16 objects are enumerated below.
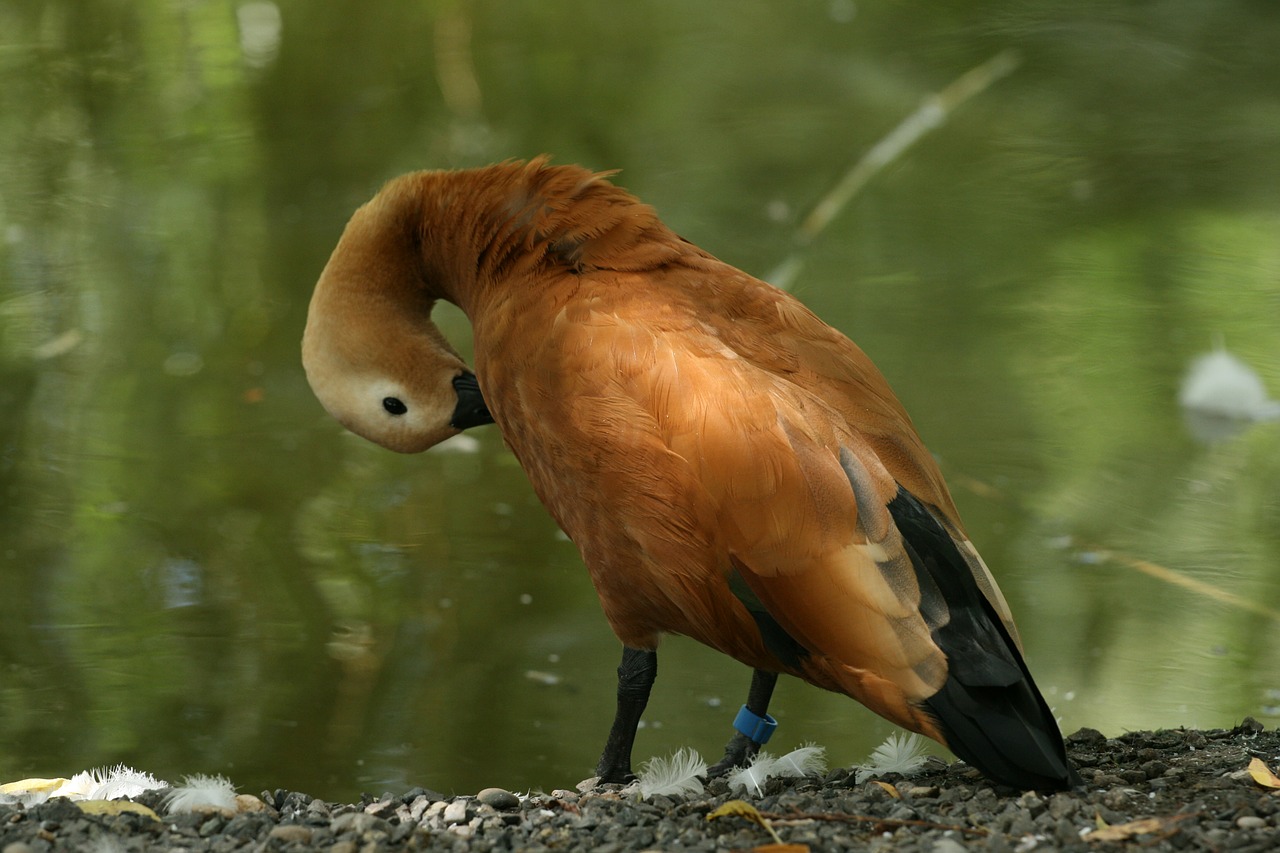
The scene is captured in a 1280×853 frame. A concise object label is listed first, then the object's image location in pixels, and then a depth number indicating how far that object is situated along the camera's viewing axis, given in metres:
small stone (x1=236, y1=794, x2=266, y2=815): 4.04
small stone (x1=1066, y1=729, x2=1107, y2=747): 4.65
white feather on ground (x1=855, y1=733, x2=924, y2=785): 4.41
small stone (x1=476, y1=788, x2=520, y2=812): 4.15
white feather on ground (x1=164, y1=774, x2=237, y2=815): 4.00
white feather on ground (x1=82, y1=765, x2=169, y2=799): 4.27
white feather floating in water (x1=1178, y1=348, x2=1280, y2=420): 8.57
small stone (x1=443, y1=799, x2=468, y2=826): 3.90
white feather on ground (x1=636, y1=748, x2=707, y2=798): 4.20
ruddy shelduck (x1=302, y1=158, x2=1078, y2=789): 3.97
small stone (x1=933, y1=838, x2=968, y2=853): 3.28
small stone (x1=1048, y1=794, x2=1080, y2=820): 3.59
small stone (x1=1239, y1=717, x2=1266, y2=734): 4.80
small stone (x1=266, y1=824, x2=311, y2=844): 3.59
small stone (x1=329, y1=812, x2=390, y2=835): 3.64
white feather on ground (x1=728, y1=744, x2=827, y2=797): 4.25
